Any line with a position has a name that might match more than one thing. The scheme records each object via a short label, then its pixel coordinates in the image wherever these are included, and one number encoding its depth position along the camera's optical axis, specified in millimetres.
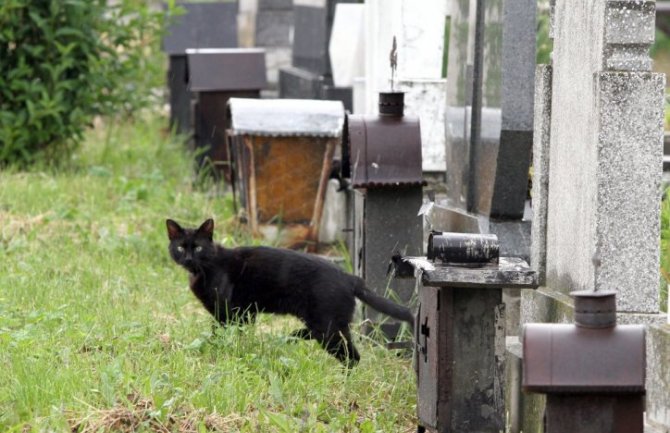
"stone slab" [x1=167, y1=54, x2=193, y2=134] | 27812
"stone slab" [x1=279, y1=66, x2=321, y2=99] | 23500
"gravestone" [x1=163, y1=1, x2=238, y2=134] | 31281
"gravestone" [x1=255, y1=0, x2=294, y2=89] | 34281
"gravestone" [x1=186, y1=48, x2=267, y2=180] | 23734
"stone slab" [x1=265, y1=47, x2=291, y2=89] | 33844
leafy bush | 22937
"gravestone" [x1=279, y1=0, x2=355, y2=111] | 22500
